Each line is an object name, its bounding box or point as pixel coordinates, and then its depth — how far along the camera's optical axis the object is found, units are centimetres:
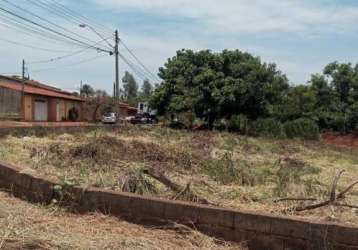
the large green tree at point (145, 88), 11350
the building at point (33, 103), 4706
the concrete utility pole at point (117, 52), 3900
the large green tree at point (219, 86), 3678
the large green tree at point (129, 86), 11609
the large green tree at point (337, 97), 4006
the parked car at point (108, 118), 5482
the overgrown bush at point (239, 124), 3556
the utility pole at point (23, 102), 4682
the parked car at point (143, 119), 5622
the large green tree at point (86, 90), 6741
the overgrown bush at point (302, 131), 3388
